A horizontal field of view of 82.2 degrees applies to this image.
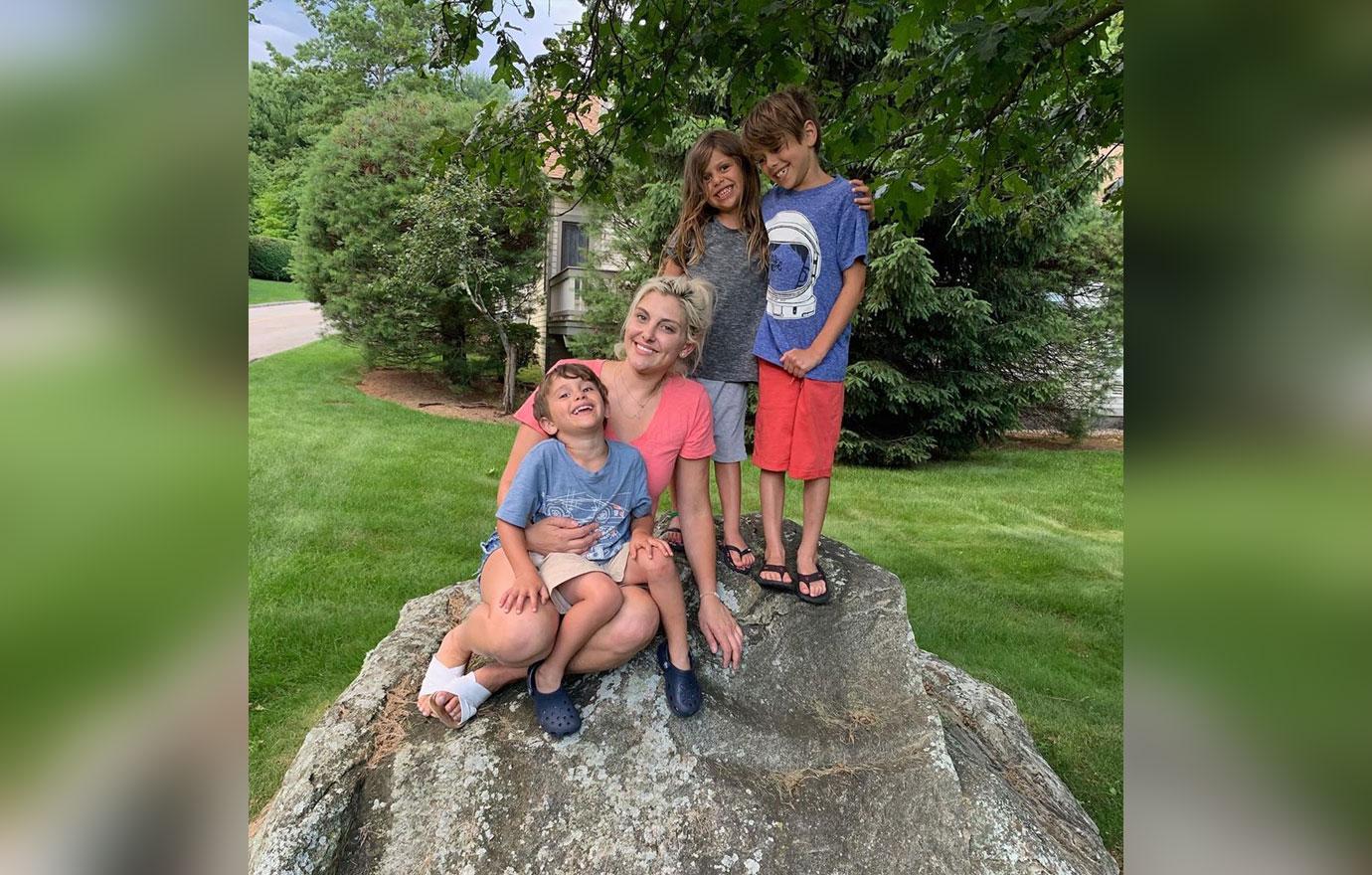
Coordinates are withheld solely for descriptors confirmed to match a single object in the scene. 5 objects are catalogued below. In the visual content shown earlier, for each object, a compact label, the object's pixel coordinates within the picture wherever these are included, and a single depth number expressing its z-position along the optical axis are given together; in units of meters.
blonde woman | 2.38
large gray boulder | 2.10
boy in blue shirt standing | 2.93
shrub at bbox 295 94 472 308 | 10.84
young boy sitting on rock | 2.38
